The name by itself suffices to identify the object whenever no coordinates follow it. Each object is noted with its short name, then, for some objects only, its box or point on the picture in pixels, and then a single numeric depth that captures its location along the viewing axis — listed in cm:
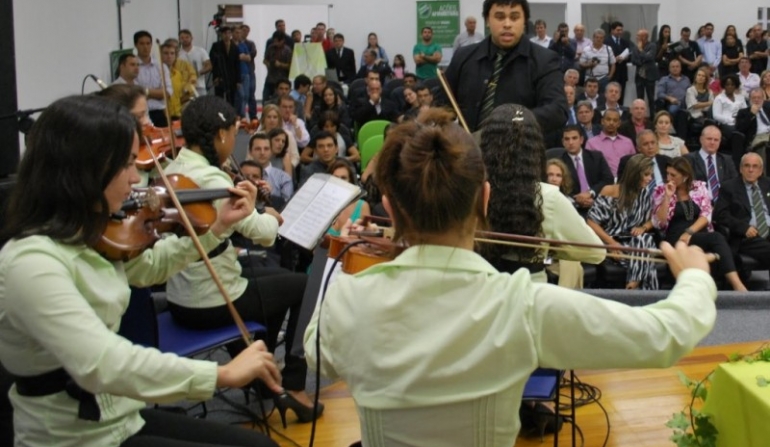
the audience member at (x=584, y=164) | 634
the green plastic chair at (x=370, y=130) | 797
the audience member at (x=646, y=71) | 1178
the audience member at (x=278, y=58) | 1148
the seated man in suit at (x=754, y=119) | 914
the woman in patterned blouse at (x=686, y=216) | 536
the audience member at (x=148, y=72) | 782
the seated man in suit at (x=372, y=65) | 1177
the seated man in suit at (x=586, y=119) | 810
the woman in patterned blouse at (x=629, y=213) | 534
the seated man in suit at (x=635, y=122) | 815
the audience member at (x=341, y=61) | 1213
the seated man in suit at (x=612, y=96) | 958
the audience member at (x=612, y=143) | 735
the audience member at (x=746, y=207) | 564
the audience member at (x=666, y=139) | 746
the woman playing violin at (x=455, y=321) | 146
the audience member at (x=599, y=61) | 1177
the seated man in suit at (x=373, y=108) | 916
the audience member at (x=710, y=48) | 1278
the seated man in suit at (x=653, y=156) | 620
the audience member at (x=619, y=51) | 1198
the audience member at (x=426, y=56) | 1209
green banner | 1326
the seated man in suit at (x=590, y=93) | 998
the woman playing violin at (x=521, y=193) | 266
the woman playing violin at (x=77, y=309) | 166
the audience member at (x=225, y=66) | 1071
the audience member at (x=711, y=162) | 662
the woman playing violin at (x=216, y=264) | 303
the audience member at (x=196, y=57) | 1014
